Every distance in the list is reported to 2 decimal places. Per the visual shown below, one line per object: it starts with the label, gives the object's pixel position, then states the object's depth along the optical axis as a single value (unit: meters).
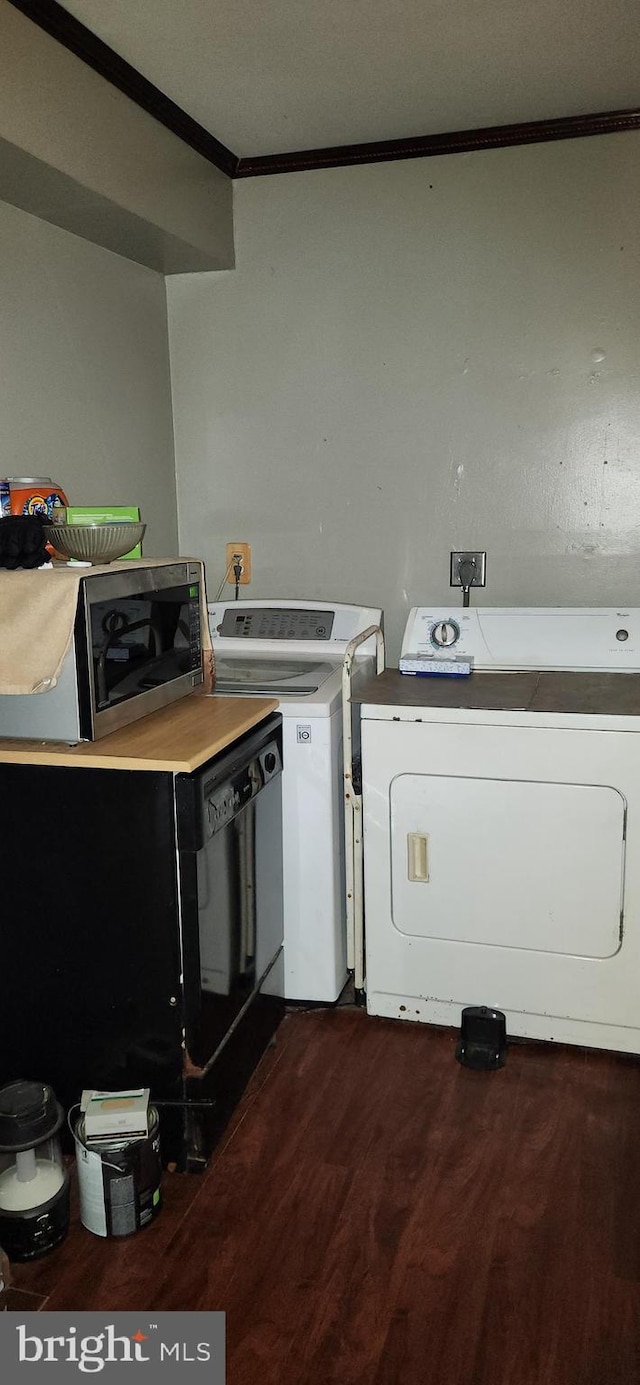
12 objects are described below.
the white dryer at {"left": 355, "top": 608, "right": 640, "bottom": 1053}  2.14
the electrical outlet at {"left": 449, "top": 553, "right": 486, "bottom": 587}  2.91
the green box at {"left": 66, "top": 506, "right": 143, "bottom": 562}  1.93
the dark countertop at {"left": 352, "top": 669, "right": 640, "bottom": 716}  2.18
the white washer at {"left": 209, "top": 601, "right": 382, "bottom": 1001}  2.30
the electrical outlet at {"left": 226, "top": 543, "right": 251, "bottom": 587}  3.15
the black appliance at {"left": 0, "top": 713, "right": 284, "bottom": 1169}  1.76
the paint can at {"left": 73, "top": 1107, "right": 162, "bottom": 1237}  1.67
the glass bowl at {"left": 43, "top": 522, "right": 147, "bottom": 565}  1.88
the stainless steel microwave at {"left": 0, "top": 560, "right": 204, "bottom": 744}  1.74
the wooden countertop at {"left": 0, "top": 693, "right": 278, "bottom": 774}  1.72
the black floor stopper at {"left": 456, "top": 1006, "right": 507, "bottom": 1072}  2.21
